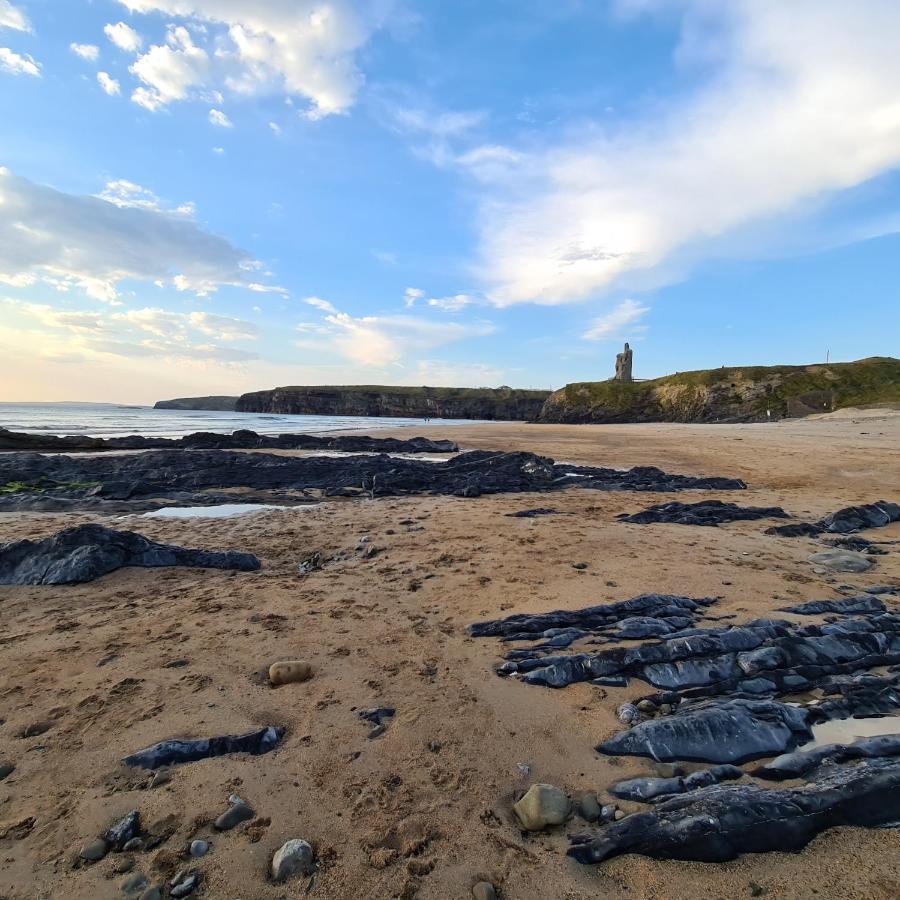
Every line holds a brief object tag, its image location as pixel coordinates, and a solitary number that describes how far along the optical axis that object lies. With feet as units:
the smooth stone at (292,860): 8.23
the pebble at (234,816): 9.21
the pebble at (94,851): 8.58
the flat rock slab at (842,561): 23.04
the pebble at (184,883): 7.84
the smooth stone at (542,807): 9.11
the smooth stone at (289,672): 14.39
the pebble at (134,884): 7.95
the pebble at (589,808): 9.30
